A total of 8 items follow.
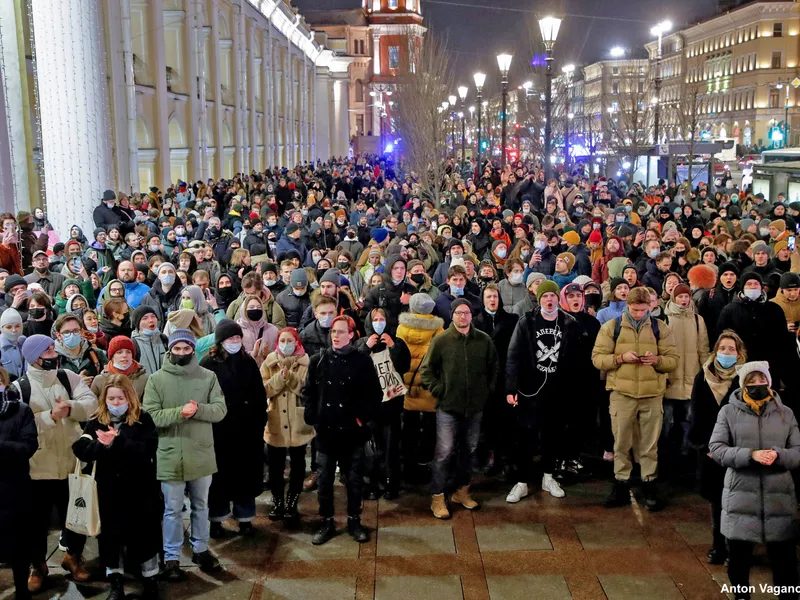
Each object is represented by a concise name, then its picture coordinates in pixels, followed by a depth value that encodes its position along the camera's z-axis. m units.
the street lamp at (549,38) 17.02
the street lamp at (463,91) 40.58
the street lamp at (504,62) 24.30
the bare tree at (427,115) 28.23
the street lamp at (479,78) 29.42
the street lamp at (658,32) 29.94
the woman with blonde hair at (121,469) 5.96
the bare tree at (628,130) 36.09
